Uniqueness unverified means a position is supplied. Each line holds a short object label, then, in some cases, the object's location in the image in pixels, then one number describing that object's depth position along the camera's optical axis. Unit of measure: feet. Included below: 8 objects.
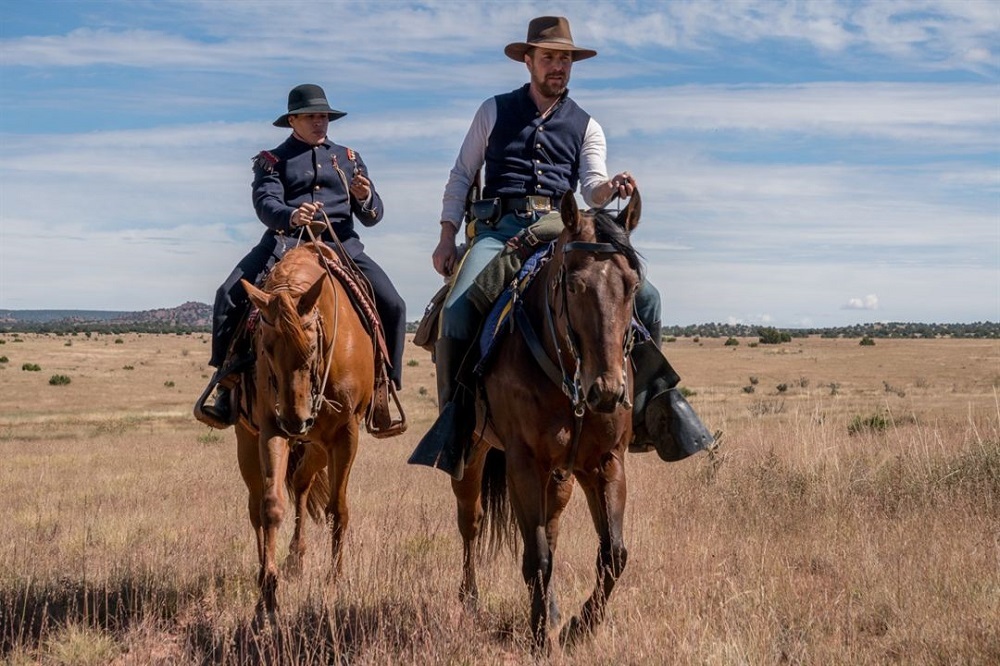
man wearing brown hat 21.20
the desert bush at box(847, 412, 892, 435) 54.85
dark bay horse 16.30
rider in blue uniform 27.22
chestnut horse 22.22
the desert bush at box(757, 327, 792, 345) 326.44
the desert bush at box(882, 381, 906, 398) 112.57
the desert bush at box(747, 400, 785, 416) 80.07
